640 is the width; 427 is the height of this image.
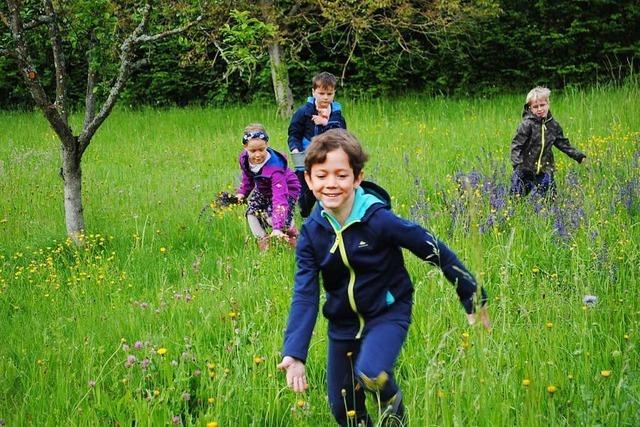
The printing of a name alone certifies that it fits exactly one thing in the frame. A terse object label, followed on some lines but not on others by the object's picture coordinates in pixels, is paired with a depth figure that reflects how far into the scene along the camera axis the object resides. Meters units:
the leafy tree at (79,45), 6.54
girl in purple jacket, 6.49
